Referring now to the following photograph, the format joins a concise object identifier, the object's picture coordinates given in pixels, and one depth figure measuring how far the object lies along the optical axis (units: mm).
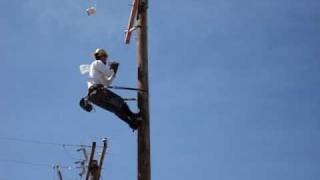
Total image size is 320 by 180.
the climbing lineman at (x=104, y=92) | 8875
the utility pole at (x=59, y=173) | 22459
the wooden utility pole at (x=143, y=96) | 8312
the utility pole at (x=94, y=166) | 19391
